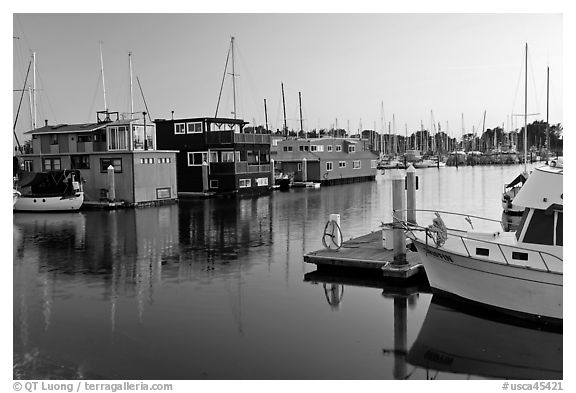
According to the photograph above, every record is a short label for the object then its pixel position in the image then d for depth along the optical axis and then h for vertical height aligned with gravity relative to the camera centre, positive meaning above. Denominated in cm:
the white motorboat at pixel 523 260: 1254 -241
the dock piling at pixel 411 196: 1739 -130
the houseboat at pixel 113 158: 3828 -6
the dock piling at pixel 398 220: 1627 -182
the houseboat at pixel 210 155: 4519 -5
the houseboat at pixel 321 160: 6216 -84
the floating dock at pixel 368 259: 1611 -302
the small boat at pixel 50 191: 3553 -198
